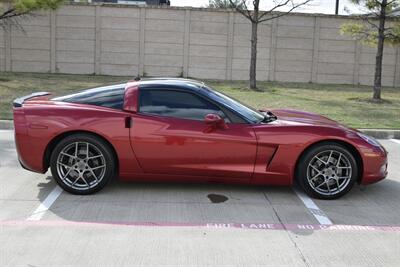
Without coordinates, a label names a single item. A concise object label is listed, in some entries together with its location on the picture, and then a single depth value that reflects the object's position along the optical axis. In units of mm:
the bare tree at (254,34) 17812
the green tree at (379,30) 15953
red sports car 5566
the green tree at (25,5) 15250
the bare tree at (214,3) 24716
